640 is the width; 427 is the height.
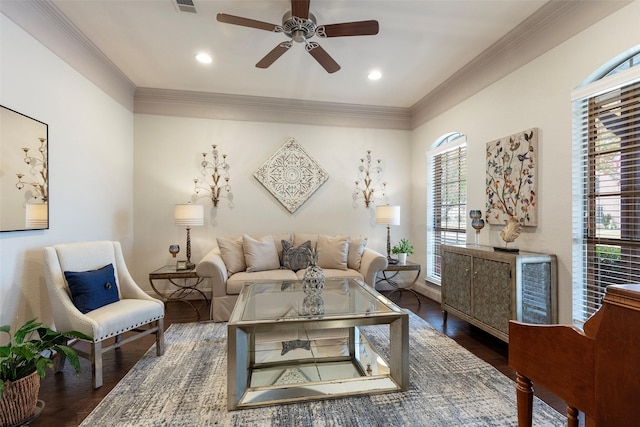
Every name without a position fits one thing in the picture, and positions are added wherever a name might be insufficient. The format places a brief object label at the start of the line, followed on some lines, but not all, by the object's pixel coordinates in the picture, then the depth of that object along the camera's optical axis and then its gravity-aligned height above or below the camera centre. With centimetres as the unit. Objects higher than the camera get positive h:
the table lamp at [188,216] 364 -3
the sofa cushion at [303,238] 407 -35
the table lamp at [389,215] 407 -2
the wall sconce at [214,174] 418 +56
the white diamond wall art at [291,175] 433 +58
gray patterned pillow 376 -57
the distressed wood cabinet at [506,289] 234 -64
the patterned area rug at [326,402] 168 -119
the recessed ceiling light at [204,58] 312 +169
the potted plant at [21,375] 156 -91
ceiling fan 217 +146
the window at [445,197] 372 +23
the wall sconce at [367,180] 461 +54
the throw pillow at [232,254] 357 -51
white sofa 325 -60
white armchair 202 -74
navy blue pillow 219 -59
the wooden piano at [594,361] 60 -38
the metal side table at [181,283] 342 -98
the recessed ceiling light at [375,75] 347 +169
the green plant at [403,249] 407 -50
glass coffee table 185 -111
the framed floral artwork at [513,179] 261 +35
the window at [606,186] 197 +20
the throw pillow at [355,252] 383 -51
